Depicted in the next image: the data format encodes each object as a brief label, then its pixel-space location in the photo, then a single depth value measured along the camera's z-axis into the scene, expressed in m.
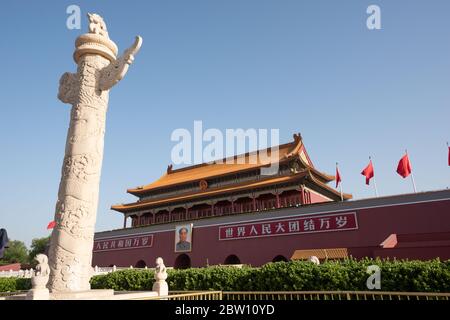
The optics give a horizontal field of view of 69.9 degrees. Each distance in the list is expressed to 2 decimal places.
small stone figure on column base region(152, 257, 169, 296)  7.19
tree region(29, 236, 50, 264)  48.75
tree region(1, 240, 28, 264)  52.68
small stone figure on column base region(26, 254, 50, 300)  5.37
